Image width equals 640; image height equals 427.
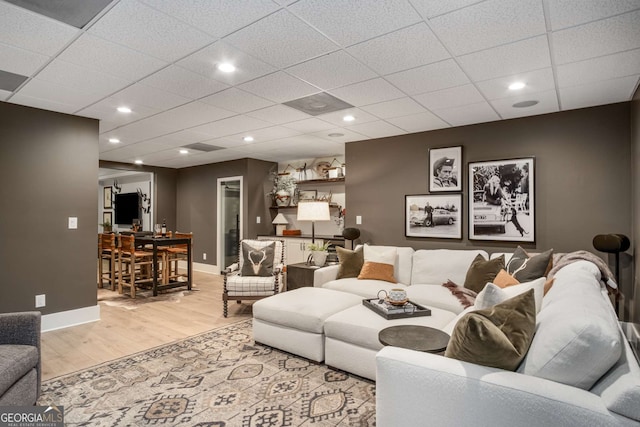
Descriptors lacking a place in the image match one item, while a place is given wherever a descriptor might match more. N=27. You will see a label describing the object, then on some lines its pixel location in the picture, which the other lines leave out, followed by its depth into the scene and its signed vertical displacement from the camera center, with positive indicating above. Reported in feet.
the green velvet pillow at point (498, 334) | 4.76 -1.66
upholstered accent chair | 14.24 -2.40
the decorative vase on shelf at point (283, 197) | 23.22 +1.24
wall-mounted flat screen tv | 28.43 +0.79
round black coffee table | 6.62 -2.44
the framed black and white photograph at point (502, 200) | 13.26 +0.58
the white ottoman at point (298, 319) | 9.77 -2.97
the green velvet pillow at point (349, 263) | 14.47 -1.94
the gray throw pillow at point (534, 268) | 10.38 -1.57
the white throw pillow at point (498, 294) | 6.19 -1.44
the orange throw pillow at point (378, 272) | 13.78 -2.20
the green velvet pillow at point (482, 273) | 11.41 -1.87
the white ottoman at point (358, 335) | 8.63 -3.00
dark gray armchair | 6.18 -2.62
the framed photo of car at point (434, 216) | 14.92 -0.03
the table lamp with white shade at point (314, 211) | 17.48 +0.25
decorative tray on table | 9.09 -2.49
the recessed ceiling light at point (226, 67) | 8.87 +3.80
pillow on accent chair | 15.10 -1.92
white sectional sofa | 4.04 -2.11
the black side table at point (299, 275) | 15.48 -2.64
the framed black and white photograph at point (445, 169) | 14.84 +1.97
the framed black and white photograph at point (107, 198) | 33.22 +1.80
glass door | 24.52 -0.52
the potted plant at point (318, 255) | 15.99 -1.76
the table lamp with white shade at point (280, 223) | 23.18 -0.44
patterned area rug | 7.17 -4.06
